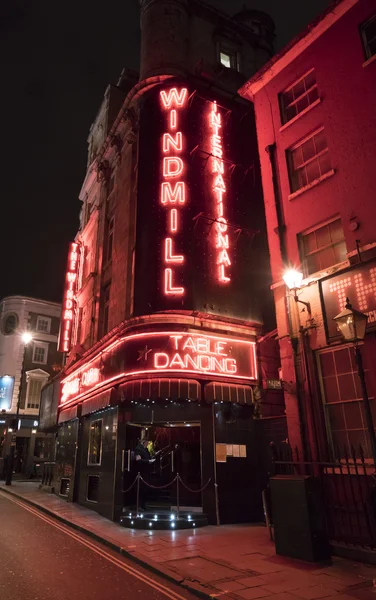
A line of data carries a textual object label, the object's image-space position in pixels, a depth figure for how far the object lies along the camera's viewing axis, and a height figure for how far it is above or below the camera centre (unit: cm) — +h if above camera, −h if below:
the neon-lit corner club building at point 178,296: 1416 +633
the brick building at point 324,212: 1098 +709
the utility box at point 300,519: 855 -120
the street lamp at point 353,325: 853 +263
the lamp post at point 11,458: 2700 +48
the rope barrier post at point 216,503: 1323 -125
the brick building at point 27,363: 4094 +1052
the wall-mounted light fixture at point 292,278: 1082 +447
